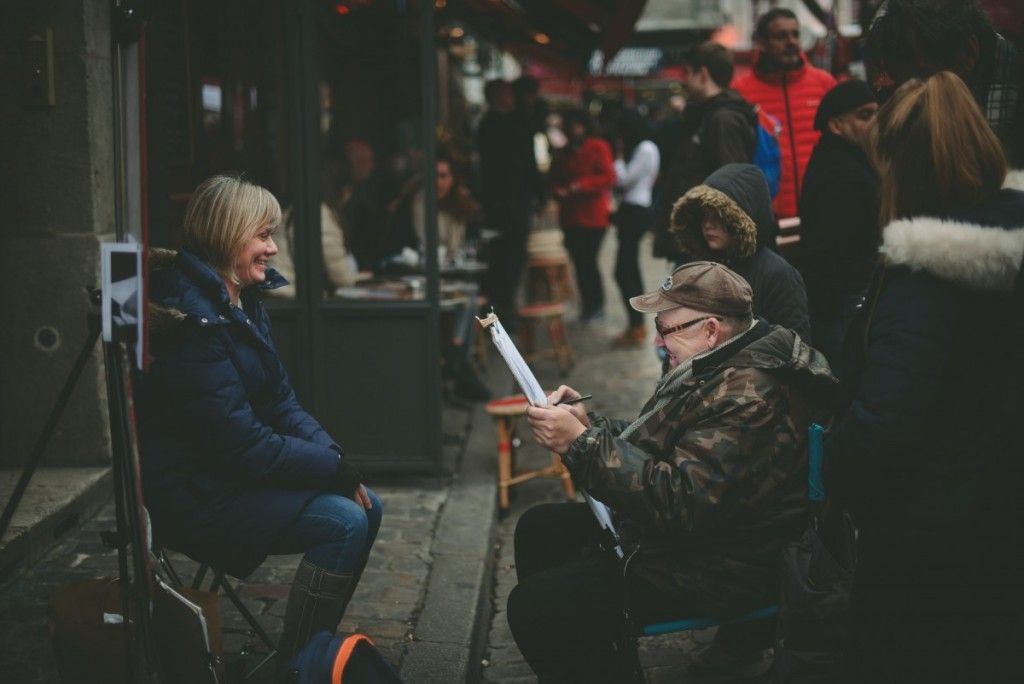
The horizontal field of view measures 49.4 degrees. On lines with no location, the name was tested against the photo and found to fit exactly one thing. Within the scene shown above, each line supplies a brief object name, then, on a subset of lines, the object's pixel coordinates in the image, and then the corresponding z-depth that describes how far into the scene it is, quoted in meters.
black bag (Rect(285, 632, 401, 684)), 2.99
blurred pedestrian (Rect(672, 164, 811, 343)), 4.47
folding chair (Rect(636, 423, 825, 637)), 2.99
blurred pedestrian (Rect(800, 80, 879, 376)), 5.14
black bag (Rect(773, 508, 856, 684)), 2.86
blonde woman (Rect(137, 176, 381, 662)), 3.26
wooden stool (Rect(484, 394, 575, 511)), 5.93
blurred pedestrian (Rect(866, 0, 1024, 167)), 3.55
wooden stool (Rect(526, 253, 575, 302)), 11.80
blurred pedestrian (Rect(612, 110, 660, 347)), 10.66
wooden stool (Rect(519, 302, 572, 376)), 9.03
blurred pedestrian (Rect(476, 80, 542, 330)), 10.41
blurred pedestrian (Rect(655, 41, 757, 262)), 5.99
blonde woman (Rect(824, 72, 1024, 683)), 2.37
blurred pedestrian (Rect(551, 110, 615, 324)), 11.42
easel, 2.67
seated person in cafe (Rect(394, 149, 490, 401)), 7.47
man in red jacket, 6.47
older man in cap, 3.01
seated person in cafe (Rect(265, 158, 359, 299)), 6.01
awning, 8.10
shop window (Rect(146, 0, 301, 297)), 5.87
